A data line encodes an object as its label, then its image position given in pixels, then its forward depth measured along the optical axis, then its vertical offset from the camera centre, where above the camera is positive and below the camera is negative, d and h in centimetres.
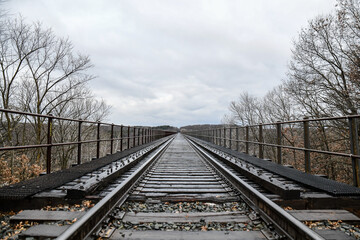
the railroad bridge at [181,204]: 240 -107
